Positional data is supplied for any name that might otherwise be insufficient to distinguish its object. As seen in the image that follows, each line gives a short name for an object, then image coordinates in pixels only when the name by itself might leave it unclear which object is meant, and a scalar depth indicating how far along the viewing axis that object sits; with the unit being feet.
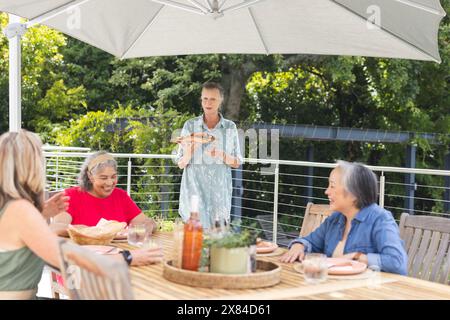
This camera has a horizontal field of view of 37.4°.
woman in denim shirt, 8.30
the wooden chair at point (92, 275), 4.70
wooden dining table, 6.66
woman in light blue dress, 12.82
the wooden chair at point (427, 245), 9.10
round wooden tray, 6.95
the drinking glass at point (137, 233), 8.87
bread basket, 9.11
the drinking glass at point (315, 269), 7.22
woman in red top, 10.64
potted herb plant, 7.15
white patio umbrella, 11.89
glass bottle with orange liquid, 7.34
